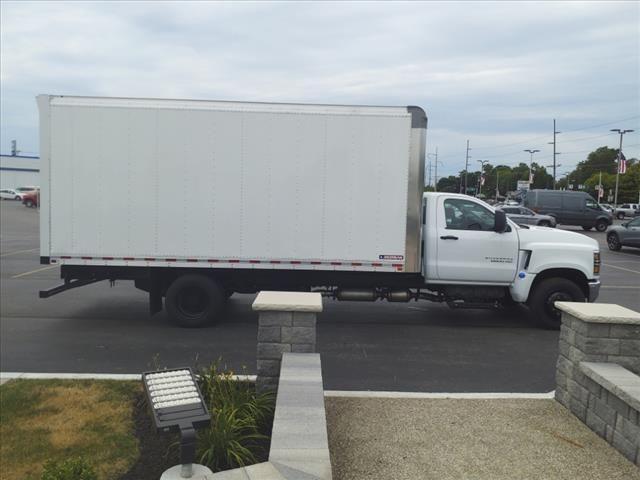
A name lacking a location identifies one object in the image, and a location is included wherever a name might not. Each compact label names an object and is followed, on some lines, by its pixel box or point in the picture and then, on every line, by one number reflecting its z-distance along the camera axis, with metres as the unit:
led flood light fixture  3.60
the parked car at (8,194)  70.49
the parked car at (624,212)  55.94
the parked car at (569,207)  35.62
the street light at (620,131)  65.50
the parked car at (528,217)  31.89
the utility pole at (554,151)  77.24
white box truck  9.13
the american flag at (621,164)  56.22
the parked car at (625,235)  24.66
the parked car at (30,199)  53.09
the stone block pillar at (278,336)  5.48
